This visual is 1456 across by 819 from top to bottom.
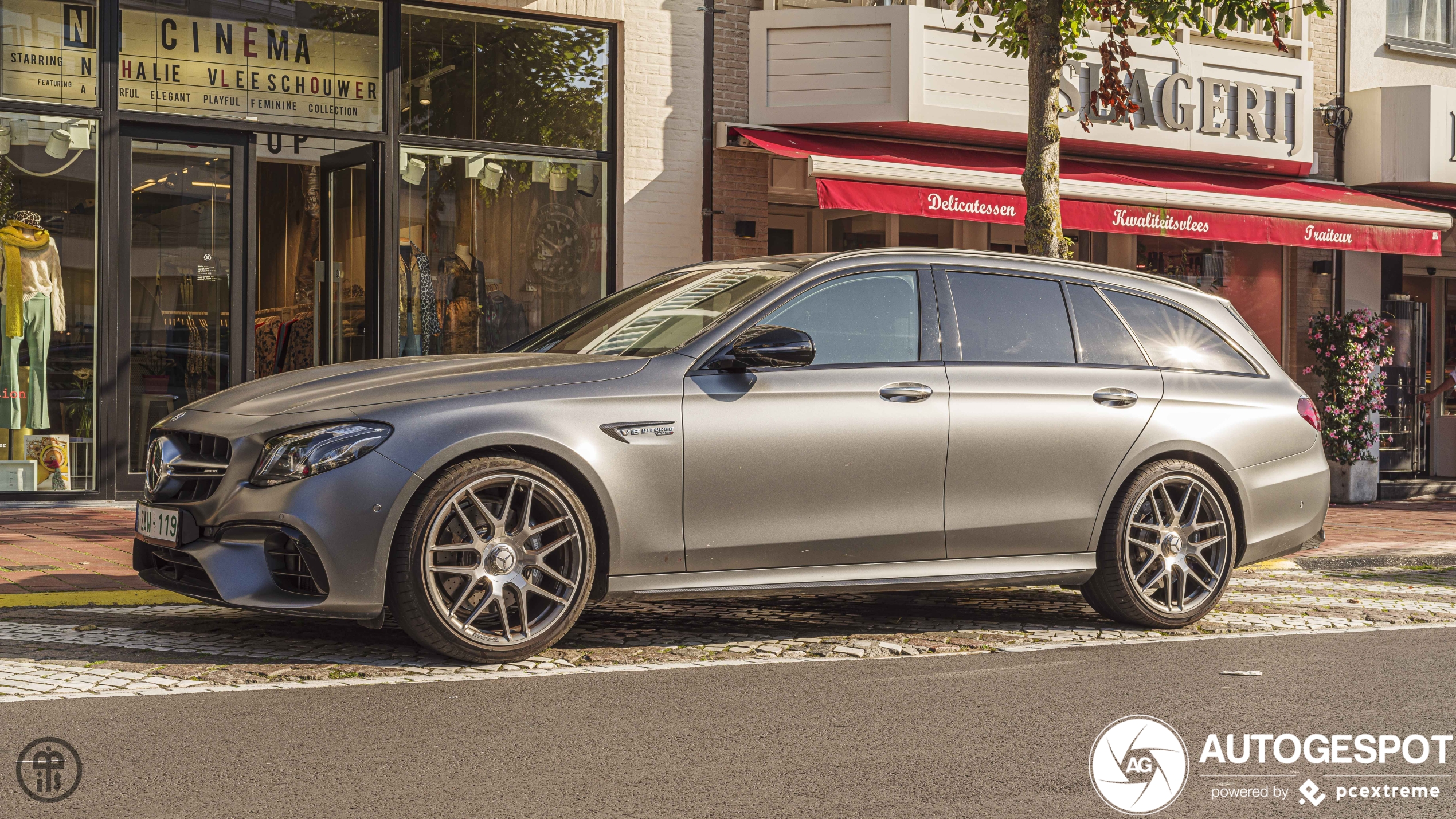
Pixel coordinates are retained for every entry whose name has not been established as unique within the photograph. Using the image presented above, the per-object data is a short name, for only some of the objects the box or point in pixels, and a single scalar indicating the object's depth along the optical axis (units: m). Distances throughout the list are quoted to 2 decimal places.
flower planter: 15.79
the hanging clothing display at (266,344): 12.01
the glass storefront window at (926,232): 15.39
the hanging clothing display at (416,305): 12.50
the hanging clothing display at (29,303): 11.16
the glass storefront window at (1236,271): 16.19
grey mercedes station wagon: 5.17
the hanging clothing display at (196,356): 11.71
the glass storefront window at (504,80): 12.51
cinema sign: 11.20
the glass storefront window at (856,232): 15.27
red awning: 12.52
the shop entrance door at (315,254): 12.15
